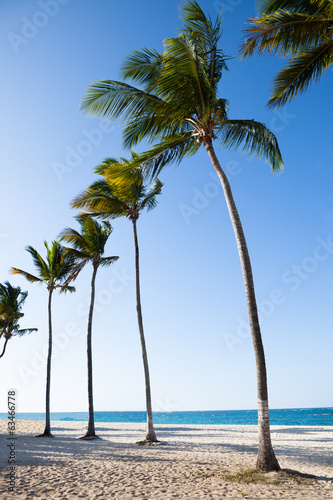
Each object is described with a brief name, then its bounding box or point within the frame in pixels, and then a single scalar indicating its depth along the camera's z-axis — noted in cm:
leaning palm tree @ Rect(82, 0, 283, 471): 866
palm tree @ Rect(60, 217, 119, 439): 1697
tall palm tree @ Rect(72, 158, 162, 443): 1337
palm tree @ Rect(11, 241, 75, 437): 1866
